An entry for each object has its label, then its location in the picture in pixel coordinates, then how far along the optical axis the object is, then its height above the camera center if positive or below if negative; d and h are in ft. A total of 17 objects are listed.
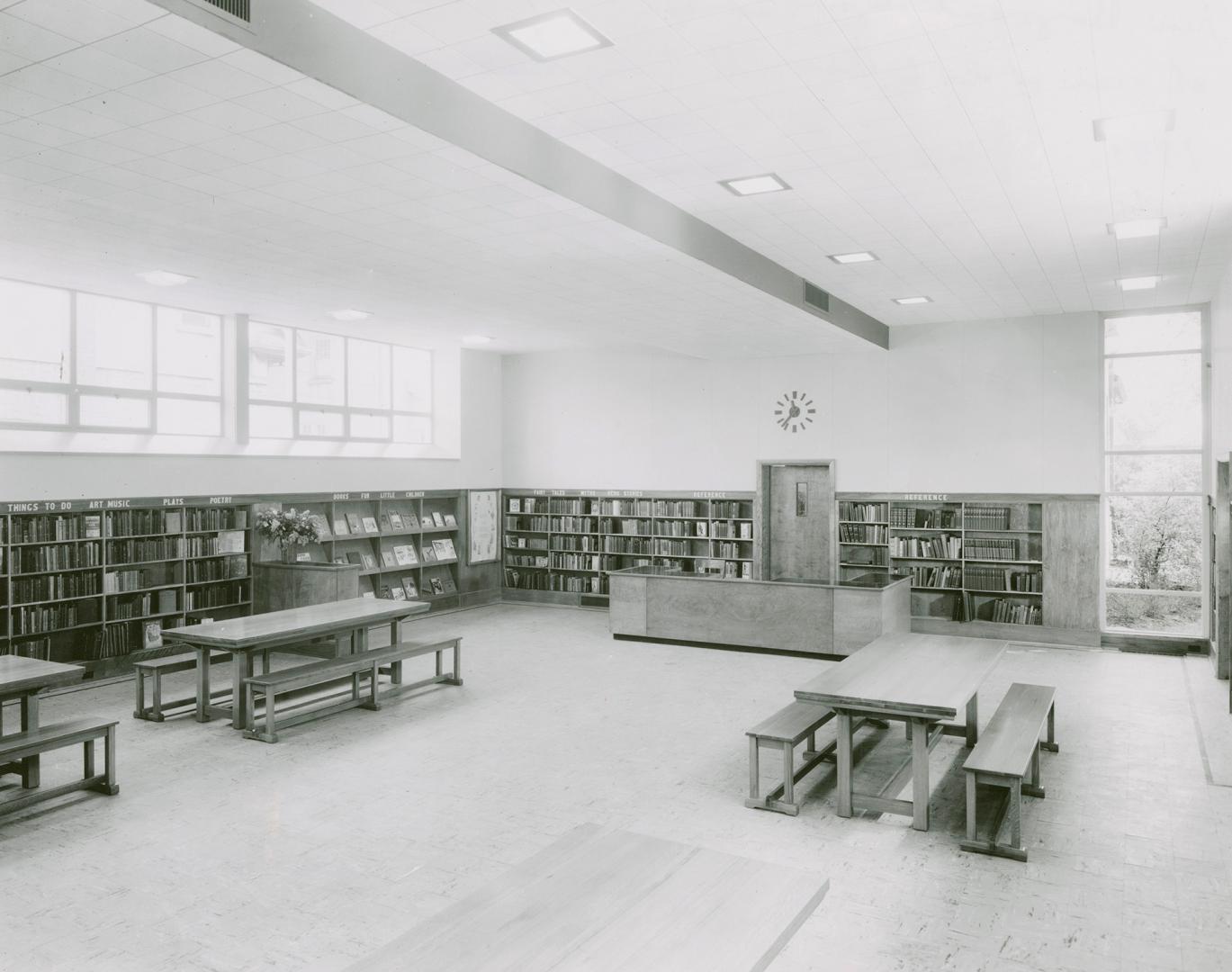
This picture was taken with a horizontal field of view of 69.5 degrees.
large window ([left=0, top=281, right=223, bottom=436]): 26.55 +4.18
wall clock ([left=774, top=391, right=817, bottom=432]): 37.24 +3.45
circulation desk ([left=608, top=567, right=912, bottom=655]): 29.19 -4.02
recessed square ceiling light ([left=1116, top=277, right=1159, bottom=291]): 27.24 +6.54
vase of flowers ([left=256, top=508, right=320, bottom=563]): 30.48 -1.18
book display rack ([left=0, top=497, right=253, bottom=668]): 25.30 -2.43
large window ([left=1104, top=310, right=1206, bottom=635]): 31.37 +0.82
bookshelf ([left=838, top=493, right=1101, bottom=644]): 32.30 -2.45
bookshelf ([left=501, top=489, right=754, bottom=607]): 38.83 -1.97
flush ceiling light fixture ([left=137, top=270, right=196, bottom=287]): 24.73 +6.13
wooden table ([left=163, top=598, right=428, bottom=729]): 20.52 -3.29
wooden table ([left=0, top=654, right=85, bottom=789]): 16.16 -3.44
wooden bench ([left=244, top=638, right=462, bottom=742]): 20.27 -4.58
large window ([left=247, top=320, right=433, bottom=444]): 34.04 +4.45
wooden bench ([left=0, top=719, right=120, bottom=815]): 15.29 -4.44
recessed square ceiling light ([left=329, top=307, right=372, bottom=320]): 30.83 +6.32
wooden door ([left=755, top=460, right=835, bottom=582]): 37.11 -1.10
